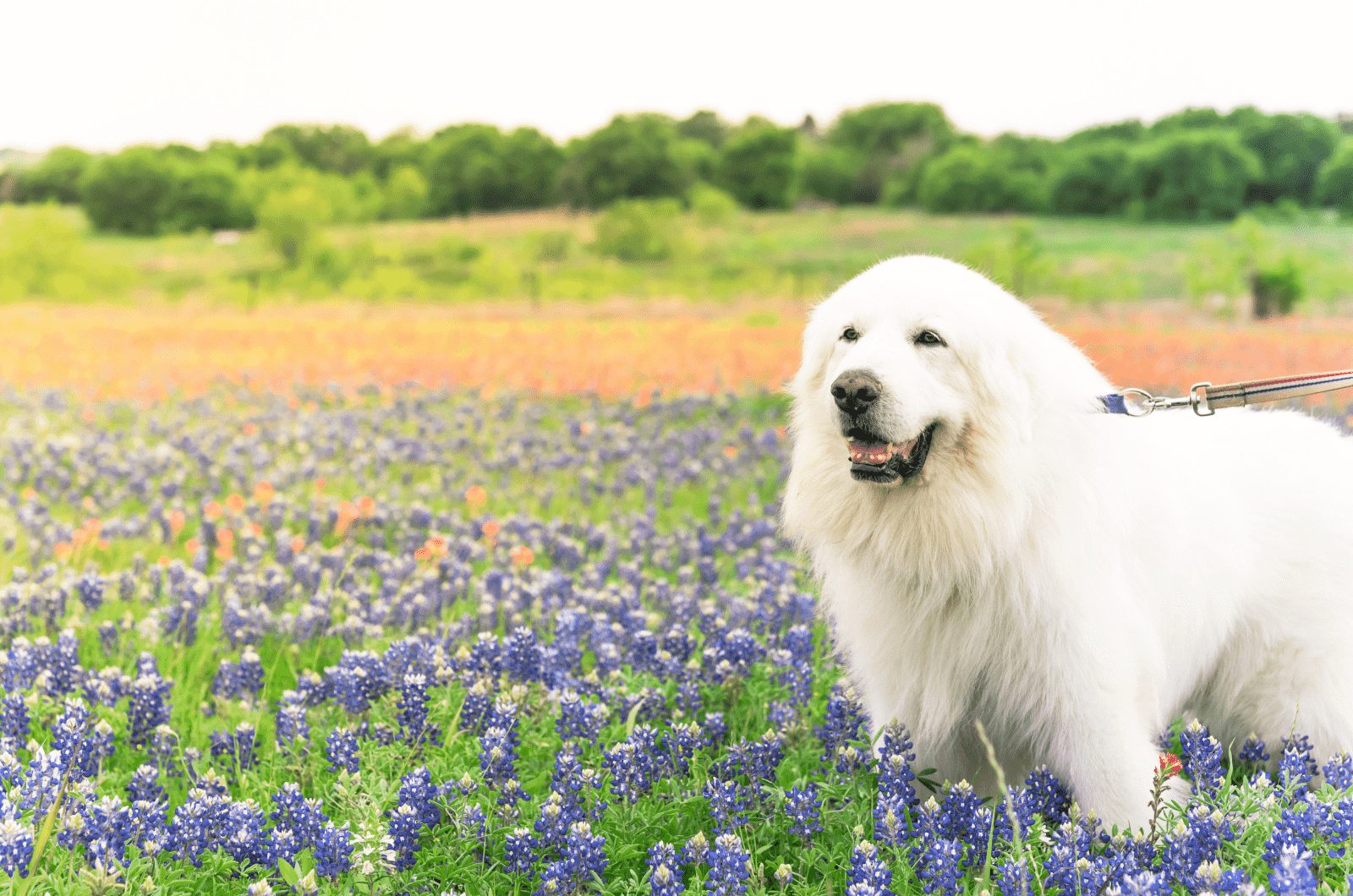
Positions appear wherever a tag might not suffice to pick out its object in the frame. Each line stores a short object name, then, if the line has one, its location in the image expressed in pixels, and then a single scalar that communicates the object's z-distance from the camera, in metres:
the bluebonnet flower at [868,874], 2.46
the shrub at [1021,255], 16.17
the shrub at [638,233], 22.42
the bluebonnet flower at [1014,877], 2.46
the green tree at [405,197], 25.05
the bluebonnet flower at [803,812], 2.98
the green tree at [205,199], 25.69
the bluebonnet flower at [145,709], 3.78
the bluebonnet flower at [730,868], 2.56
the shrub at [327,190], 24.86
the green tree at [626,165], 26.12
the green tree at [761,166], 26.41
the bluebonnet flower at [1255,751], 3.43
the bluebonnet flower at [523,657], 3.97
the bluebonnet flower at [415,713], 3.55
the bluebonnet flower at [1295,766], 2.89
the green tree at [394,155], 27.08
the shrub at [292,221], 23.59
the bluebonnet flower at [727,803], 3.05
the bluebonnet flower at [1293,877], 2.05
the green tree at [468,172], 24.96
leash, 3.61
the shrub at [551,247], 21.85
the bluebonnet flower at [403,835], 2.84
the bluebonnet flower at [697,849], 2.75
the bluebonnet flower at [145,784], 3.31
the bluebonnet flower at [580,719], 3.52
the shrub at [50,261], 19.14
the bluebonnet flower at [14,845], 2.58
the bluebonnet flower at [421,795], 2.95
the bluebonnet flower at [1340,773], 2.93
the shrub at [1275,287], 15.92
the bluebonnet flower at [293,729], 3.67
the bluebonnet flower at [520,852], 2.92
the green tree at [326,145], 25.94
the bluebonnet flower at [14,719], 3.62
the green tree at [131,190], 24.50
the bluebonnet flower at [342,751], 3.39
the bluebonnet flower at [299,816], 2.84
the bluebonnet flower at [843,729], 3.63
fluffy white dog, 3.09
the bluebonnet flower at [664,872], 2.60
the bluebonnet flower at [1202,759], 2.92
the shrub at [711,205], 24.61
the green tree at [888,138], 27.33
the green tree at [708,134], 28.42
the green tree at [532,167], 25.30
